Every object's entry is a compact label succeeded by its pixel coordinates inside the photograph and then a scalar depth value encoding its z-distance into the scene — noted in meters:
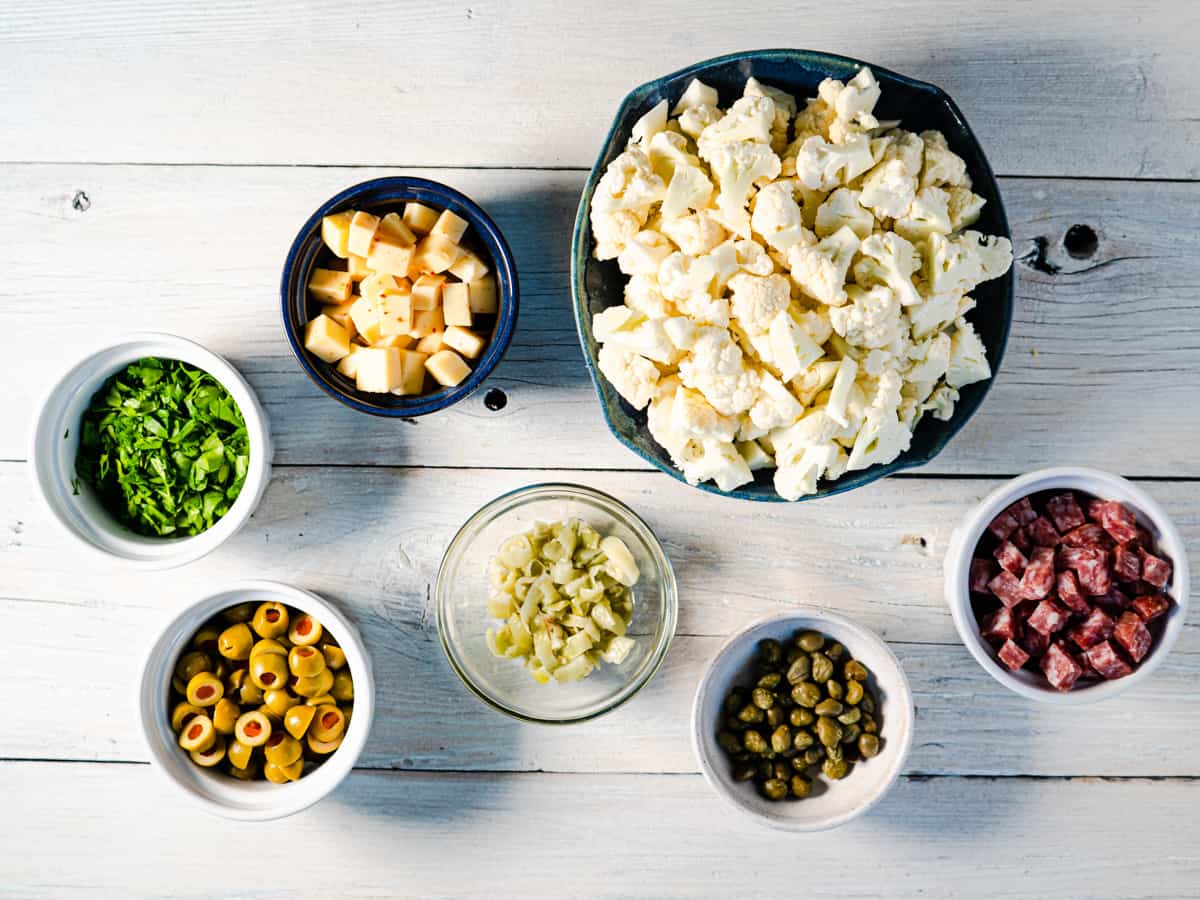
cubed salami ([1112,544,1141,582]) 0.49
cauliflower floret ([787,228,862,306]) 0.44
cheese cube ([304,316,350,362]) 0.49
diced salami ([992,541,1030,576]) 0.50
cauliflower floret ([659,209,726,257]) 0.45
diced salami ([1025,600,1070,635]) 0.50
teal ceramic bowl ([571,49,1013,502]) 0.46
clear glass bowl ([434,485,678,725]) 0.52
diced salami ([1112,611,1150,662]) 0.49
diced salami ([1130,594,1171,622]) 0.49
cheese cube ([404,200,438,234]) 0.49
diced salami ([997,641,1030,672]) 0.50
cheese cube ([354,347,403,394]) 0.48
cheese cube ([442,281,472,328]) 0.49
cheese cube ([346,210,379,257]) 0.48
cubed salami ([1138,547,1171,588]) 0.49
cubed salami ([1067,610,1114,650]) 0.50
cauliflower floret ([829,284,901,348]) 0.44
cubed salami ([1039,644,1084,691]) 0.50
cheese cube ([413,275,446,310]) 0.49
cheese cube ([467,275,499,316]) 0.50
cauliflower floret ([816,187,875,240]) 0.45
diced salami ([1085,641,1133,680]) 0.49
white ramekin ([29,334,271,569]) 0.50
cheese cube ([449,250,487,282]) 0.49
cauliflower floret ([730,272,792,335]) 0.44
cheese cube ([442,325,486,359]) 0.49
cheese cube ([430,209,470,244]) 0.49
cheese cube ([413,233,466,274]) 0.49
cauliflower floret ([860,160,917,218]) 0.44
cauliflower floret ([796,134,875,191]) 0.44
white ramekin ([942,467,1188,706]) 0.49
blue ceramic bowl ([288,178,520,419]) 0.49
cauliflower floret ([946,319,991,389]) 0.47
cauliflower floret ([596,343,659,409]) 0.46
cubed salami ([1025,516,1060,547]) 0.51
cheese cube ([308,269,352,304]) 0.50
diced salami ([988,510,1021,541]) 0.51
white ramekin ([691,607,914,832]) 0.51
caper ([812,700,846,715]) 0.51
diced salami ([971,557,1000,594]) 0.51
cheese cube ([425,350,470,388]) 0.49
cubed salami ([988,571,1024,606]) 0.50
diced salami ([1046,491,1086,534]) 0.50
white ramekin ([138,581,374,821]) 0.51
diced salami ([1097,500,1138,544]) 0.50
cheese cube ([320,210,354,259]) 0.49
